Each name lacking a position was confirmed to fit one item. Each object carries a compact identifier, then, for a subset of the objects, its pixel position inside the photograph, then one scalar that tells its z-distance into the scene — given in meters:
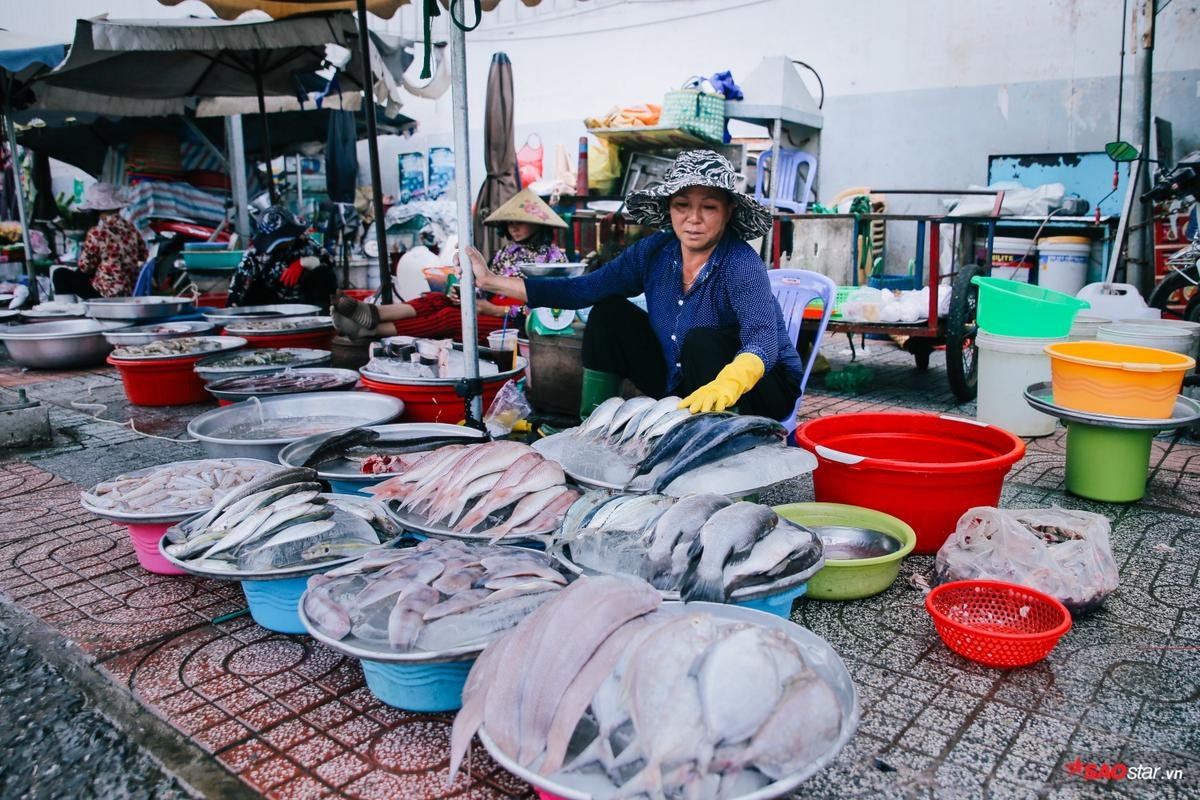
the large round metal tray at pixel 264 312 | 7.09
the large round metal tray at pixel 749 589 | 2.13
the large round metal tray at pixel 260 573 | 2.38
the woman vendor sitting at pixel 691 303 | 3.56
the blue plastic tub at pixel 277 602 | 2.48
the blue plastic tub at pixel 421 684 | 2.06
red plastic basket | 2.28
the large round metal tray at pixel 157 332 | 6.27
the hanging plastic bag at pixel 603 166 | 9.76
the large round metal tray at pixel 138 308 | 7.42
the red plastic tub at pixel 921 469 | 3.04
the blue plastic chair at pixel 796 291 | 4.70
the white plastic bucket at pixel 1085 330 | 5.09
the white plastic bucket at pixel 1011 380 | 4.84
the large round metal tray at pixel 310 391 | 4.69
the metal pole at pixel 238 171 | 11.50
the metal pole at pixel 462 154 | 3.68
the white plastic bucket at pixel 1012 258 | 8.85
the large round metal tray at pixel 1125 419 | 3.47
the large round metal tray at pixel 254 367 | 5.19
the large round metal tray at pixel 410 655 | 1.88
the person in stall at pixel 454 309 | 5.54
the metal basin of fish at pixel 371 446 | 3.33
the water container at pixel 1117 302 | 5.65
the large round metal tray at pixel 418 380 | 4.42
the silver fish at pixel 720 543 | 2.12
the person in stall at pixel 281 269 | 7.86
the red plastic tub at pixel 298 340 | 6.41
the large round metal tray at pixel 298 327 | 6.38
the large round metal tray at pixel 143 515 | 2.80
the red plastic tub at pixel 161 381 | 5.82
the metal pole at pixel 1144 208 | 7.29
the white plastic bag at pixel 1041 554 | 2.63
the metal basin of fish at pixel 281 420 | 3.79
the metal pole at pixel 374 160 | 5.37
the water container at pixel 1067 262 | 8.51
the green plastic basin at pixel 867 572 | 2.72
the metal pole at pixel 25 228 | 9.71
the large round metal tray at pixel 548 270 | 4.63
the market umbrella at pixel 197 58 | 6.78
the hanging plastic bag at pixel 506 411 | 4.70
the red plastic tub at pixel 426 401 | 4.51
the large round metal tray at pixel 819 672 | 1.45
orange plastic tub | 3.47
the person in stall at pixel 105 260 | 9.66
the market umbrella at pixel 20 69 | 7.77
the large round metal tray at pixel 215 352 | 5.73
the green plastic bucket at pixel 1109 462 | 3.65
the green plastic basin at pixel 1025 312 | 4.82
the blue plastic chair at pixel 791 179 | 8.59
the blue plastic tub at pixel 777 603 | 2.23
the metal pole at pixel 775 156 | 7.92
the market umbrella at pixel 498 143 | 9.52
